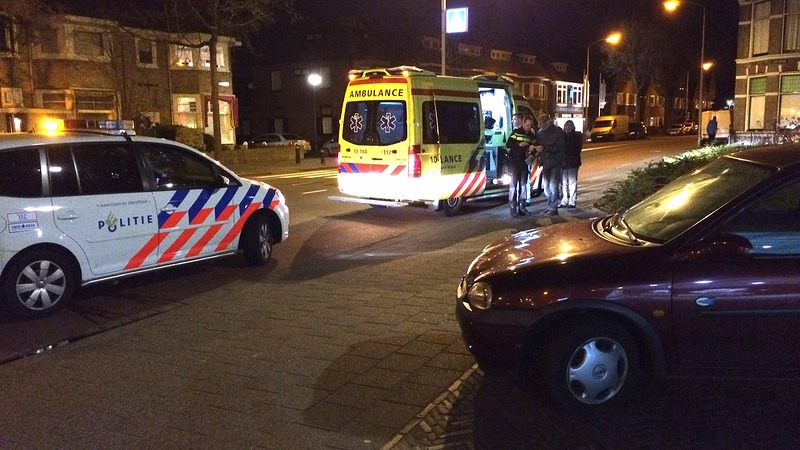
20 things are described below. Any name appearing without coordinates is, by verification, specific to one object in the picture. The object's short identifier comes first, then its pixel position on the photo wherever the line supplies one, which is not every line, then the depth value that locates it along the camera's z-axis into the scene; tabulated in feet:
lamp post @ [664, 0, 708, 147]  94.71
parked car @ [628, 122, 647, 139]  182.19
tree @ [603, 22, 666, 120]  210.38
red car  12.94
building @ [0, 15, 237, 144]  86.94
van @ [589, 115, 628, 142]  166.50
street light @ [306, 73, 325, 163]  110.73
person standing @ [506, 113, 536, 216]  39.24
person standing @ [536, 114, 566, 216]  39.29
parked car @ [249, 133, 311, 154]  120.37
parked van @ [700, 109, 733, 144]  103.71
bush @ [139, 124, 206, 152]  88.58
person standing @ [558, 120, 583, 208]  40.93
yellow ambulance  38.70
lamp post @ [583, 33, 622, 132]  150.86
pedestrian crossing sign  81.51
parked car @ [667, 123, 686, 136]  206.69
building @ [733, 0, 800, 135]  89.30
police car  20.51
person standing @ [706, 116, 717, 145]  88.04
